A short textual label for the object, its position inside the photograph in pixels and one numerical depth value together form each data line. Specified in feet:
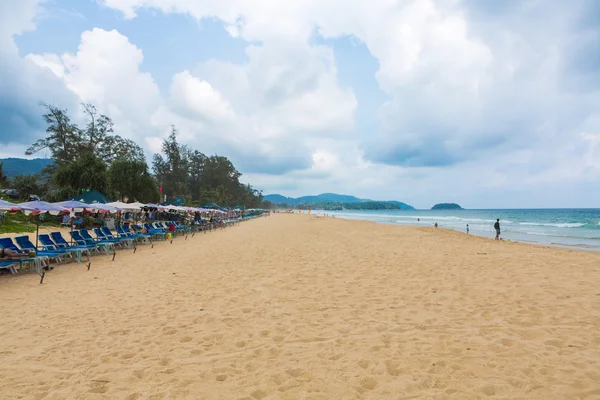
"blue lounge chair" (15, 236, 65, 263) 30.35
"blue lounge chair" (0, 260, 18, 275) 26.01
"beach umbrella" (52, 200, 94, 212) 42.94
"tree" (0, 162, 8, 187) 132.36
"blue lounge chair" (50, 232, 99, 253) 34.33
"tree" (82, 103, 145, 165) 126.31
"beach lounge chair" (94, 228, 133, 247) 42.38
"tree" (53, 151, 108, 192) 83.97
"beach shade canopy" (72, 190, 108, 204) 60.03
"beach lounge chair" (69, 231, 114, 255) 38.17
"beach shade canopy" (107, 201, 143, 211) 58.05
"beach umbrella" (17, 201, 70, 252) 31.28
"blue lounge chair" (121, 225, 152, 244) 48.32
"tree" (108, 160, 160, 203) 102.27
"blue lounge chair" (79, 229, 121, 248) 39.81
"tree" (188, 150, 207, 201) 251.68
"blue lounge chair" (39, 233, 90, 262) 33.03
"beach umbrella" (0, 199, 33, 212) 28.09
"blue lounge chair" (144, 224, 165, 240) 54.65
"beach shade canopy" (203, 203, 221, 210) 150.15
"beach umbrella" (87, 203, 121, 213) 46.37
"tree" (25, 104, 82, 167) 116.78
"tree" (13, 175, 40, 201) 120.06
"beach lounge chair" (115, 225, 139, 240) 46.59
